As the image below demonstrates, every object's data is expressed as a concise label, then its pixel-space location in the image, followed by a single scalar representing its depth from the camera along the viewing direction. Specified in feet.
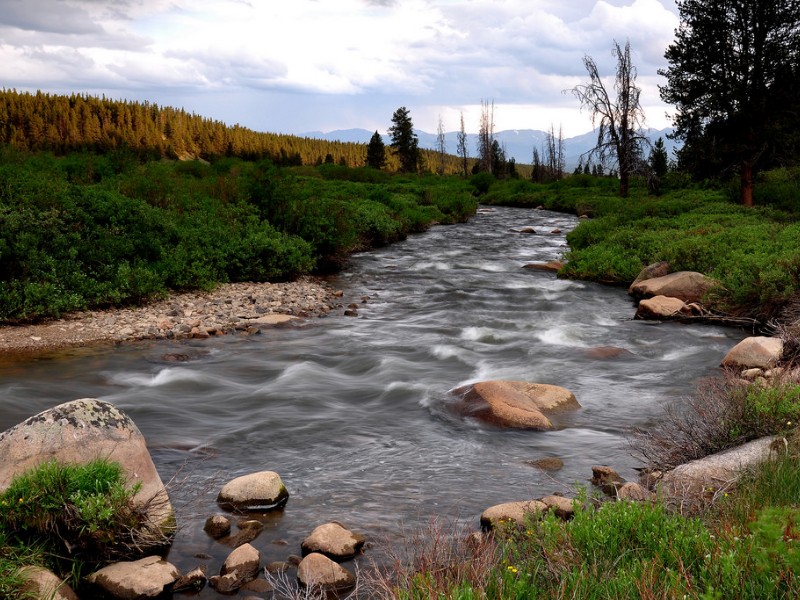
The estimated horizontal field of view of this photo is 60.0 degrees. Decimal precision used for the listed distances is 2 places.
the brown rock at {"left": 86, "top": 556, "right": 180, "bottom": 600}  15.21
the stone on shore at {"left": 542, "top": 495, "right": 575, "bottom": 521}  17.93
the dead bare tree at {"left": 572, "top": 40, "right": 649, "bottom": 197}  127.24
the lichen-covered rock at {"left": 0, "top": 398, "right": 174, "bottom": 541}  17.42
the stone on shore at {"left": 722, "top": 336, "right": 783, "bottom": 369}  30.96
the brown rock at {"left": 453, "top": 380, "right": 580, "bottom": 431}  27.20
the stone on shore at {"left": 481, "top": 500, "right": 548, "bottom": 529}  17.58
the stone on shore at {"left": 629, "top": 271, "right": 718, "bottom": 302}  49.98
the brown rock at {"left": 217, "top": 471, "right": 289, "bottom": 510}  19.85
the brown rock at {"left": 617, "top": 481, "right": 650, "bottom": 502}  17.06
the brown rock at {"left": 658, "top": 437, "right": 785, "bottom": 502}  16.03
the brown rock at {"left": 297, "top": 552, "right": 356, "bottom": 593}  15.72
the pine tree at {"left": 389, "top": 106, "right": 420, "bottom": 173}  280.31
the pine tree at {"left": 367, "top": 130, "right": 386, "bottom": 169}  282.73
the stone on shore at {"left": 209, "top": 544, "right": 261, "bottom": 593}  15.80
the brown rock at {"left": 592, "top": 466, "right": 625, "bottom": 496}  21.13
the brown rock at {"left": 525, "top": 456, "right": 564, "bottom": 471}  23.15
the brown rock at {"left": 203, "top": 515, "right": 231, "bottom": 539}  18.24
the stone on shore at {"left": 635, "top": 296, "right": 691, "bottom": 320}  47.11
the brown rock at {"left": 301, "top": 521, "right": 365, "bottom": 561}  17.10
